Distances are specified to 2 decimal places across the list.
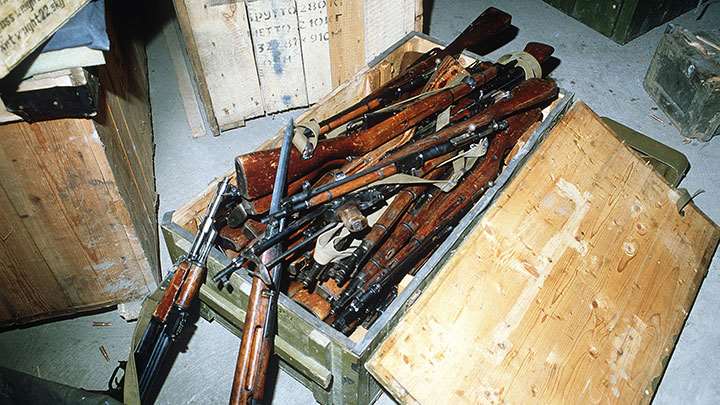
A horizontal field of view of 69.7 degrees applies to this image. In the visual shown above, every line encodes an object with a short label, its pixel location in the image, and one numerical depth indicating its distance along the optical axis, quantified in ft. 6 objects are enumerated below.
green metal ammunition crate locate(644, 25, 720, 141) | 11.68
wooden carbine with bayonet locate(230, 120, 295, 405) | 6.03
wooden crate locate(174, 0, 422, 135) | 10.15
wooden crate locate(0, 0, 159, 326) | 6.75
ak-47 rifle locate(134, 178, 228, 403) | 6.31
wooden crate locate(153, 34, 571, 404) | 5.99
